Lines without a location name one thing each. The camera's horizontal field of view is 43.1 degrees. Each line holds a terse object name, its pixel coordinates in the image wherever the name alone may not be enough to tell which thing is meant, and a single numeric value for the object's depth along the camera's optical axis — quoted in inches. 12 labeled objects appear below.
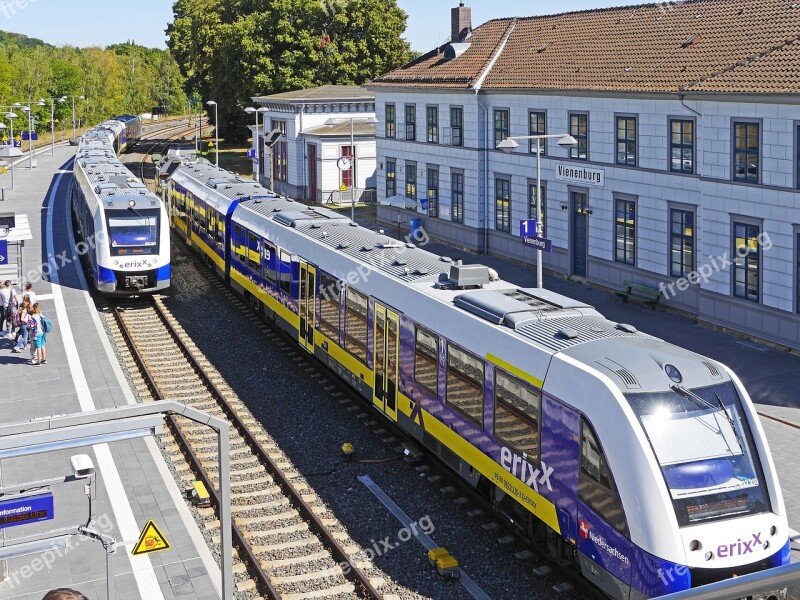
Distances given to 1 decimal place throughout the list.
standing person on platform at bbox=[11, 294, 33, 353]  886.4
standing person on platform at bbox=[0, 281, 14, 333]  987.3
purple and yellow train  409.4
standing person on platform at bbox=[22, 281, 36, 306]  901.8
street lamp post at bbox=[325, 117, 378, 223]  2128.9
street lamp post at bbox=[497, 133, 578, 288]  876.6
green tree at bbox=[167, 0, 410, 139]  2586.1
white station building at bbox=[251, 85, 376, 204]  2049.7
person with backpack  869.8
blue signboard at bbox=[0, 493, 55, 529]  390.6
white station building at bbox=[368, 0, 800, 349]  932.0
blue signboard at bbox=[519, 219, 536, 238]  890.1
